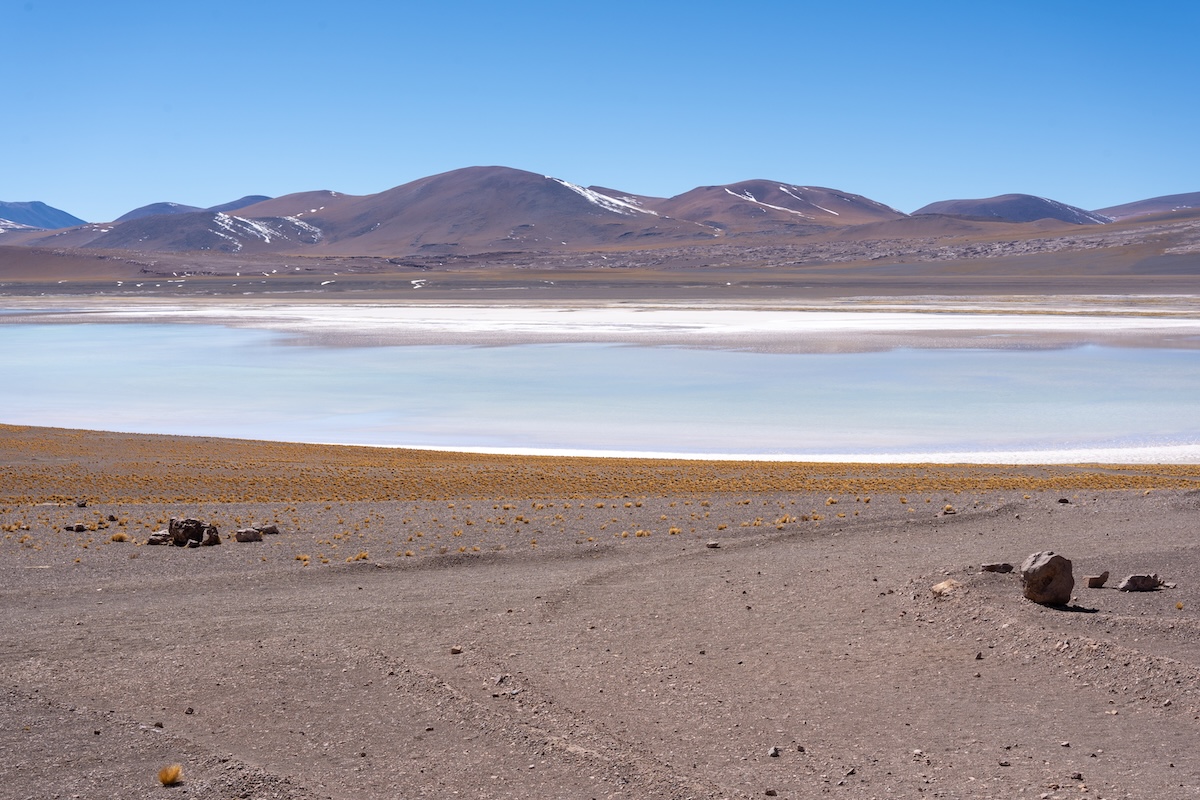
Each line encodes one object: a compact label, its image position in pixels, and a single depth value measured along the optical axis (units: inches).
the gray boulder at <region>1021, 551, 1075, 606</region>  295.4
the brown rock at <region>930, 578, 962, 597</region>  314.5
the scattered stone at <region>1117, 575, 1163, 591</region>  323.3
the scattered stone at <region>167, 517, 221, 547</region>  428.8
